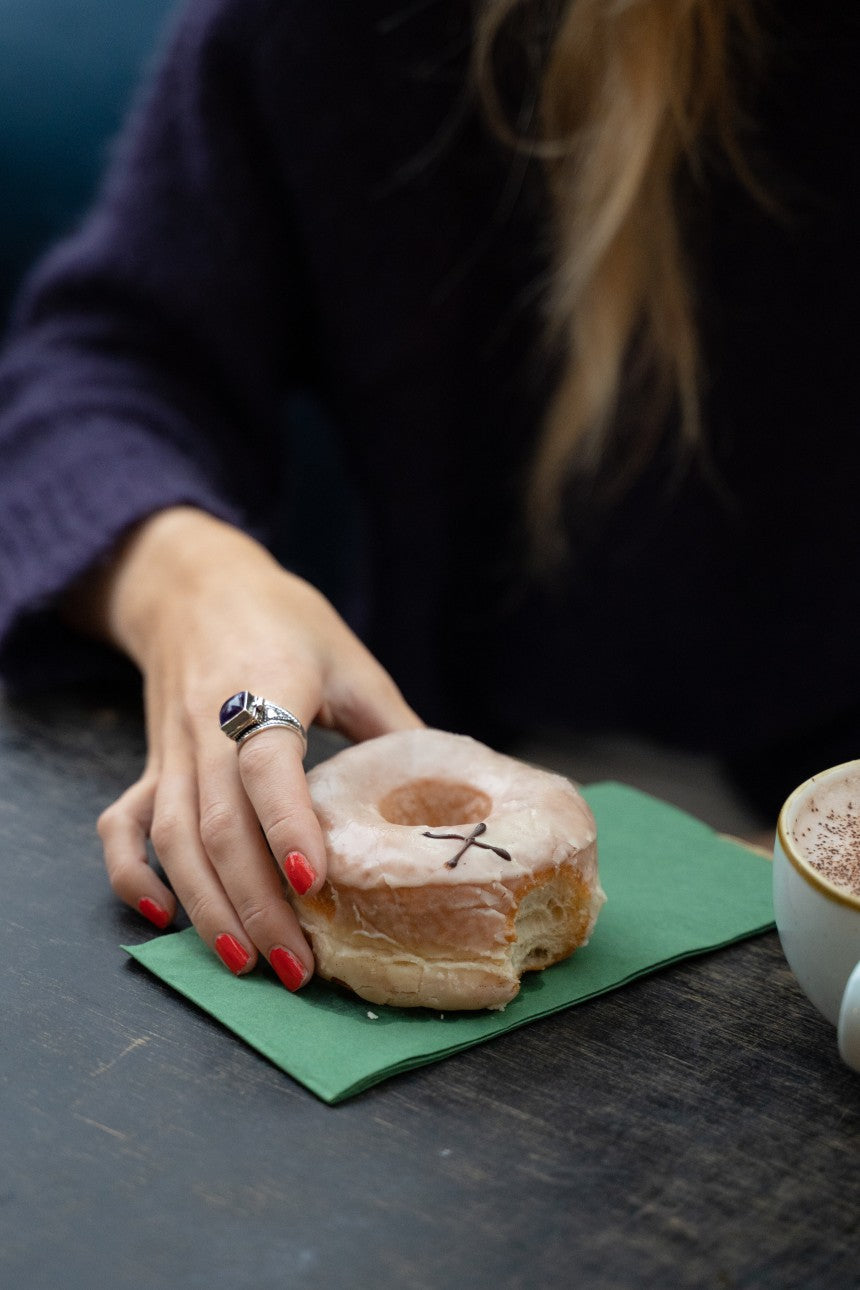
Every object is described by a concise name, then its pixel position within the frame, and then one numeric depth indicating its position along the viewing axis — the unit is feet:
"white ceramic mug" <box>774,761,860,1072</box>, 1.42
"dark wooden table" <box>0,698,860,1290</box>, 1.27
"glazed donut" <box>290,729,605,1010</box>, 1.66
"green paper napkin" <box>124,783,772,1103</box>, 1.58
